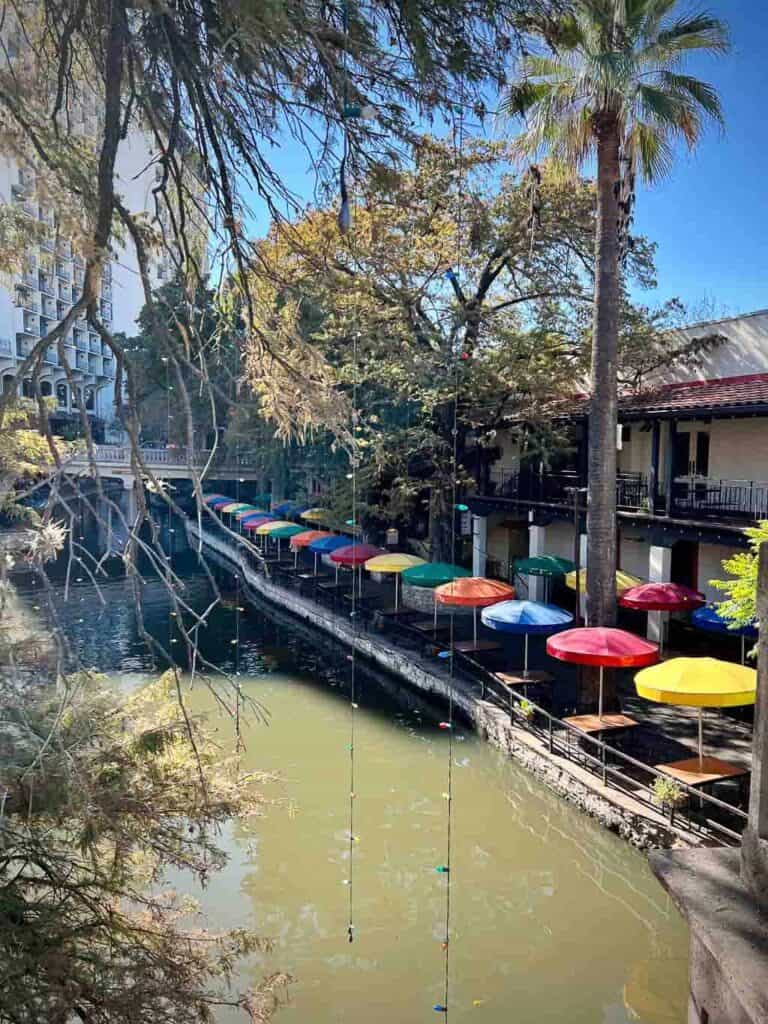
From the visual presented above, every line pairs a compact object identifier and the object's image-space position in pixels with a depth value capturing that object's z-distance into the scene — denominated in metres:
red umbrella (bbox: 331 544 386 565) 21.62
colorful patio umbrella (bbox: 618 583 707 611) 15.81
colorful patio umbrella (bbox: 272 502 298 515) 32.75
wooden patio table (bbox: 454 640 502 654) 17.60
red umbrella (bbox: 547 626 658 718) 11.86
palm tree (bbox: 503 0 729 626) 12.82
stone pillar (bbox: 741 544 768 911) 3.44
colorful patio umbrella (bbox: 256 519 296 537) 28.34
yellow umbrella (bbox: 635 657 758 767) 10.03
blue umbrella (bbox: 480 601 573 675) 14.19
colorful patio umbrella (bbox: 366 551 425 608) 20.19
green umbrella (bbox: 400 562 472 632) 18.07
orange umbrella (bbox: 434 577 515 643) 16.31
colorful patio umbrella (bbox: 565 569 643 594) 16.98
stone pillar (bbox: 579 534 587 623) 20.31
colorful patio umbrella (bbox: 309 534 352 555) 24.06
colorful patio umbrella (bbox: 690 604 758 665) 14.36
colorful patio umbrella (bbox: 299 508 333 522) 25.94
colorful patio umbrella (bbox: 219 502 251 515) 36.44
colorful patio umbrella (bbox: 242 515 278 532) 30.69
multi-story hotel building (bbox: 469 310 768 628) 16.86
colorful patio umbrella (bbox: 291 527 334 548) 25.41
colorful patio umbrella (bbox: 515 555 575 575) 19.31
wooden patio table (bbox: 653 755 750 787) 10.35
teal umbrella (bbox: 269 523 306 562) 28.00
